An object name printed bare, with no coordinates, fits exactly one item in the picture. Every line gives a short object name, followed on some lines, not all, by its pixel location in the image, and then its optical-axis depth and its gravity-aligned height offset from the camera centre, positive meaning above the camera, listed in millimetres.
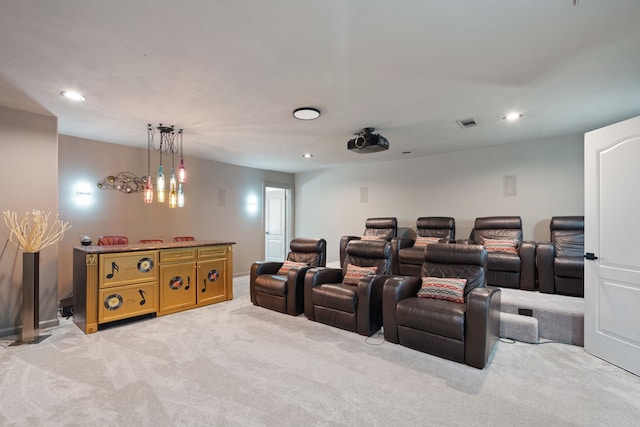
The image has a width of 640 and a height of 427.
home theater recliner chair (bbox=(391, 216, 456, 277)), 4914 -485
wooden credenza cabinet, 3436 -838
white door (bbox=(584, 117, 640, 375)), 2510 -255
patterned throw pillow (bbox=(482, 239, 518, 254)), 4383 -451
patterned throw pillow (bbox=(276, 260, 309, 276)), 4455 -767
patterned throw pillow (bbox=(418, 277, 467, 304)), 2992 -755
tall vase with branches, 3113 -410
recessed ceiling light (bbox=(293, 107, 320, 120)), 3406 +1194
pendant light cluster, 3865 +1160
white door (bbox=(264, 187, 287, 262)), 8234 -269
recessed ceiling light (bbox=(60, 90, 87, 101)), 2945 +1212
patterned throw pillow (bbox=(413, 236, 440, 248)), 5262 -442
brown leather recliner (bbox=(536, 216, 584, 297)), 3732 -556
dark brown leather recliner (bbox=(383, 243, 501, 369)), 2598 -907
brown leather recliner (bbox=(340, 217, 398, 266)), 5922 -296
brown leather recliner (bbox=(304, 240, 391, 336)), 3352 -898
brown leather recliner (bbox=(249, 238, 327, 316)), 4004 -894
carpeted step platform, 3090 -1117
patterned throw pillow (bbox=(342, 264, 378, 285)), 3751 -734
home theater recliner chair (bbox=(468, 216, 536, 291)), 4090 -609
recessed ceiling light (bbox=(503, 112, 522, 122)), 3619 +1226
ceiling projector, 4016 +988
